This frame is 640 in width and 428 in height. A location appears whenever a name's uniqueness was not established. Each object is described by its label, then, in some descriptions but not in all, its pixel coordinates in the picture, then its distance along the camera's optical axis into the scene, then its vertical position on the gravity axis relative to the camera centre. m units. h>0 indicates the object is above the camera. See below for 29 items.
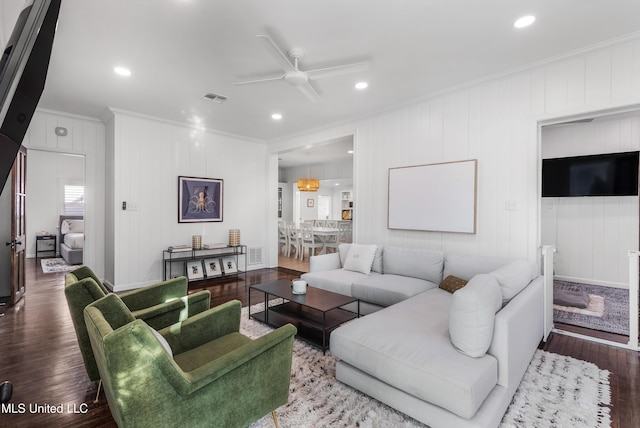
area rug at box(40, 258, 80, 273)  6.26 -1.19
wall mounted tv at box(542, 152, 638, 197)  4.61 +0.60
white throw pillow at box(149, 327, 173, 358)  1.56 -0.67
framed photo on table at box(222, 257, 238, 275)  5.79 -1.02
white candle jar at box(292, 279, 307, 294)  3.20 -0.78
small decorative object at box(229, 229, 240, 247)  5.86 -0.50
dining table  7.57 -0.60
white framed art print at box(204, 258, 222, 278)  5.54 -1.01
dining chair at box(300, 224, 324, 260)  7.53 -0.67
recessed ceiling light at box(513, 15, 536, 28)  2.44 +1.55
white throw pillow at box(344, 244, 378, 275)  4.11 -0.63
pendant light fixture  8.74 +0.80
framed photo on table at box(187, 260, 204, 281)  5.32 -1.03
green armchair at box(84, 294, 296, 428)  1.20 -0.76
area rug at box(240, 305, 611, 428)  1.87 -1.26
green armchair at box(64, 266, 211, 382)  1.87 -0.70
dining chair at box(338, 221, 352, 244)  7.93 -0.48
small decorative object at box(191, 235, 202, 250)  5.39 -0.53
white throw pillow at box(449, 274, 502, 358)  1.81 -0.63
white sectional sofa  1.70 -0.87
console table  5.26 -0.93
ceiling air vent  4.10 +1.55
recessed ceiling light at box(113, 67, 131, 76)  3.32 +1.53
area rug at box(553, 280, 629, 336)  3.31 -1.21
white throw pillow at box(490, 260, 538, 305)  2.29 -0.51
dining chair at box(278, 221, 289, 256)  8.37 -0.64
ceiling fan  2.79 +1.31
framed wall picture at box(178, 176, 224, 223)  5.42 +0.23
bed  6.84 -0.64
